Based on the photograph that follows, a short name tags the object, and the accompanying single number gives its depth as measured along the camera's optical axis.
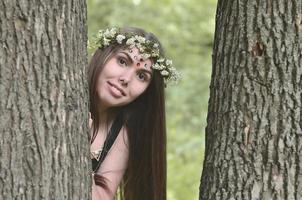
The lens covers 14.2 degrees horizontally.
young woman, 6.18
